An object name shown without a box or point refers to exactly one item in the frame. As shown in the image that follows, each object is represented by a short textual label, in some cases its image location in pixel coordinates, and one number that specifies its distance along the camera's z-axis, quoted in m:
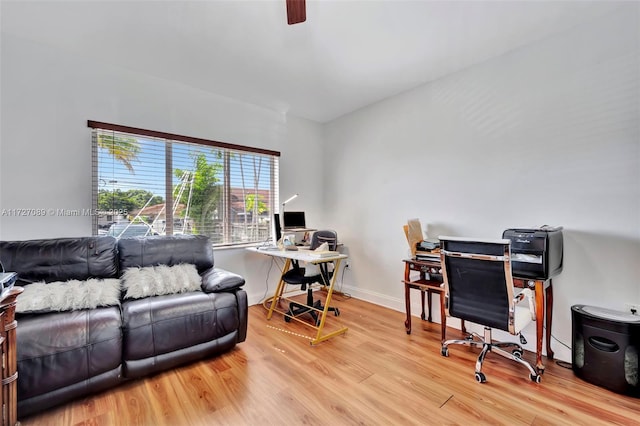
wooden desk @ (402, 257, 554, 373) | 2.02
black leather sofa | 1.63
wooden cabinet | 1.35
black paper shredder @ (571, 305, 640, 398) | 1.75
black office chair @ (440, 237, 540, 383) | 1.88
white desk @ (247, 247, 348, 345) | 2.59
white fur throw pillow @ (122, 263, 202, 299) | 2.21
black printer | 1.99
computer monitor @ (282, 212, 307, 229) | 3.73
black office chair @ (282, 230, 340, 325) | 3.00
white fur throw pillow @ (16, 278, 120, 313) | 1.79
